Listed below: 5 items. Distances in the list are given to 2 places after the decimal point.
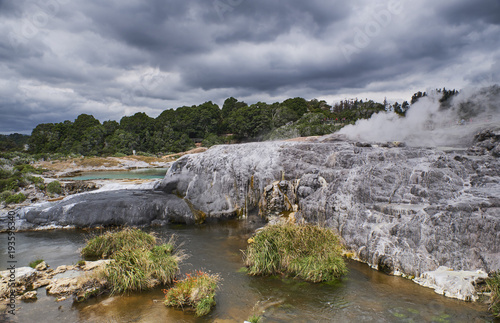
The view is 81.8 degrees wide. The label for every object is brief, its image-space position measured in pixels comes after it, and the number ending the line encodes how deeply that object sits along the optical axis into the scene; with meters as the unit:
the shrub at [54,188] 25.20
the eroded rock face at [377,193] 10.05
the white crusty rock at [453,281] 8.57
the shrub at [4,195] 20.54
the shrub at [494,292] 7.60
